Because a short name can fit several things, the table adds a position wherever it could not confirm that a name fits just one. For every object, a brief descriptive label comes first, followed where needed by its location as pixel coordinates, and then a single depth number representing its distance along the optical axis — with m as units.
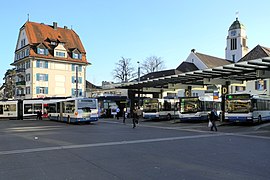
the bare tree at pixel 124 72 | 70.06
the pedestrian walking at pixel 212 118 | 21.79
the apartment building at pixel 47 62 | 63.22
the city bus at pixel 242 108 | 25.84
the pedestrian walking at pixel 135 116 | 25.48
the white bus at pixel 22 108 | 43.16
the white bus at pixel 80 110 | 29.83
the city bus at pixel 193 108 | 30.88
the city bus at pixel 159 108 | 34.50
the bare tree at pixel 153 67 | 78.44
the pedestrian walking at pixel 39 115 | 41.74
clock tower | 87.00
